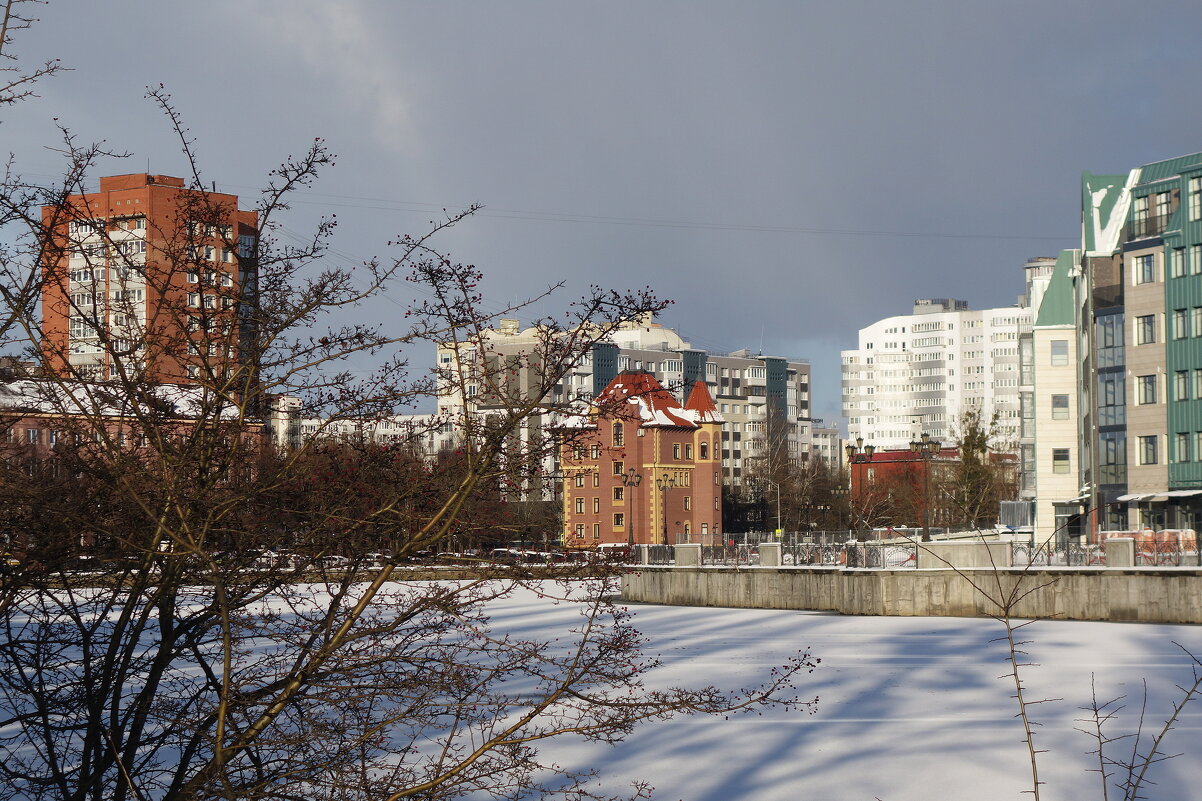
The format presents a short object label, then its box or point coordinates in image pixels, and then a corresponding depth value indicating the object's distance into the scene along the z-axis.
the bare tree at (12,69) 8.38
